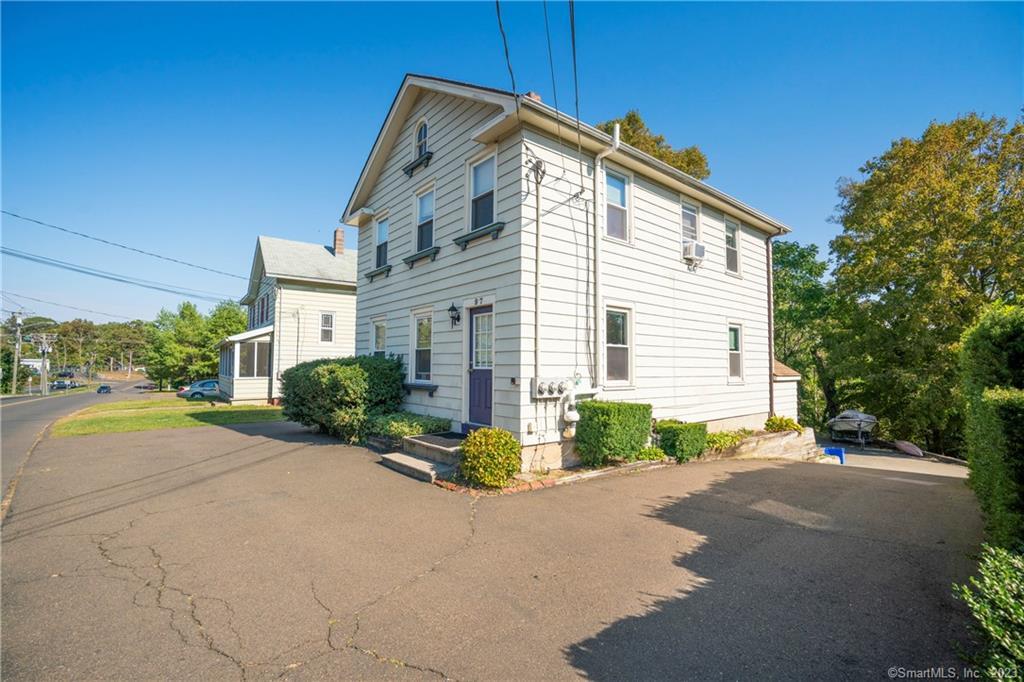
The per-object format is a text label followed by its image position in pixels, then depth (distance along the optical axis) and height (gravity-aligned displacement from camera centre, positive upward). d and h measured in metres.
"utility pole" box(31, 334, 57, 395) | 42.66 -0.80
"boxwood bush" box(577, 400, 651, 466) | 7.75 -1.13
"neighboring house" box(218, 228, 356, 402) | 22.30 +2.03
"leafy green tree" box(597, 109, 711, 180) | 21.19 +10.24
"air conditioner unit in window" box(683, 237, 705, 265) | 11.09 +2.77
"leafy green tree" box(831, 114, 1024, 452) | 16.19 +3.97
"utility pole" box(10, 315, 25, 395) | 41.62 +1.96
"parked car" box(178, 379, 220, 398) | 29.84 -1.82
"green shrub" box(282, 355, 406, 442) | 10.27 -0.67
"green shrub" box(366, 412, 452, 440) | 9.28 -1.27
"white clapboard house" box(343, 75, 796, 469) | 8.14 +2.01
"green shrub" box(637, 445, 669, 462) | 8.59 -1.66
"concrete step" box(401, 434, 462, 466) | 7.69 -1.48
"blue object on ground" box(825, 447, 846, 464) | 13.64 -2.64
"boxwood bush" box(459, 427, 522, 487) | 6.80 -1.40
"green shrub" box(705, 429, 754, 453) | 9.80 -1.65
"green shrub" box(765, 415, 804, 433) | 12.99 -1.66
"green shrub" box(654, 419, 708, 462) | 8.93 -1.43
